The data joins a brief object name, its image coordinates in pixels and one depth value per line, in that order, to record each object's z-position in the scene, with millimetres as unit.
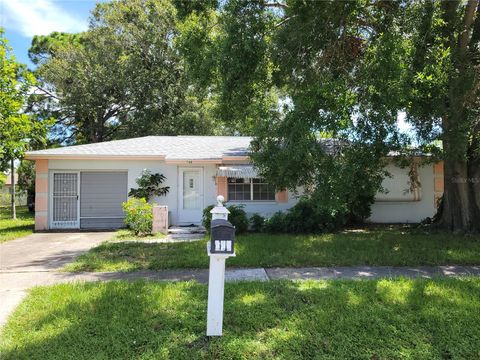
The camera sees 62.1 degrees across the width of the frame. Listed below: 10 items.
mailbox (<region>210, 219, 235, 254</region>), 4297
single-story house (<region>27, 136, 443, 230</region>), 14789
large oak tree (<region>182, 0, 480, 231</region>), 7801
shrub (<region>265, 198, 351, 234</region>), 12648
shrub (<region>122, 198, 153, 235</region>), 12703
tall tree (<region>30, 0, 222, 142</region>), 27203
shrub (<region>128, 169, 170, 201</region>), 14906
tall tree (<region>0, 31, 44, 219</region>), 7379
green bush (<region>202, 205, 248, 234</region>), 12297
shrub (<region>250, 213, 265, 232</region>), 12852
